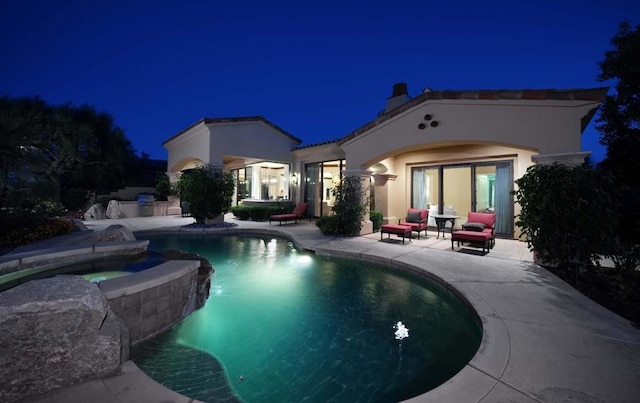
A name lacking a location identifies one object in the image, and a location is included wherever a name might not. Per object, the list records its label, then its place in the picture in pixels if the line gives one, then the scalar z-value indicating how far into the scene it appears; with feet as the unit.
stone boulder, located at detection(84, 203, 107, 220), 49.98
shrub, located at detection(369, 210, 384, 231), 35.68
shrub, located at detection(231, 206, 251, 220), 49.06
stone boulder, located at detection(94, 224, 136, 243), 19.54
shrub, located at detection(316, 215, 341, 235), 31.73
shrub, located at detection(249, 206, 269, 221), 47.93
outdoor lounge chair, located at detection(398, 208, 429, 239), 31.09
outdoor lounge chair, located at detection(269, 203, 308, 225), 41.20
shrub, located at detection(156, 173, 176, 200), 58.03
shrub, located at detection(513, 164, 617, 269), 15.88
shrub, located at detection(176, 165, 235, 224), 38.96
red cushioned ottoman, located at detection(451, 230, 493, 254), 22.25
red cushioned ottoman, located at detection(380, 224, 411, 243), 26.97
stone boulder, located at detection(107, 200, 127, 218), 50.11
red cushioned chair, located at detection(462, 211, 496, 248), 25.95
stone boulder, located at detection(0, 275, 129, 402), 6.31
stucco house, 19.75
